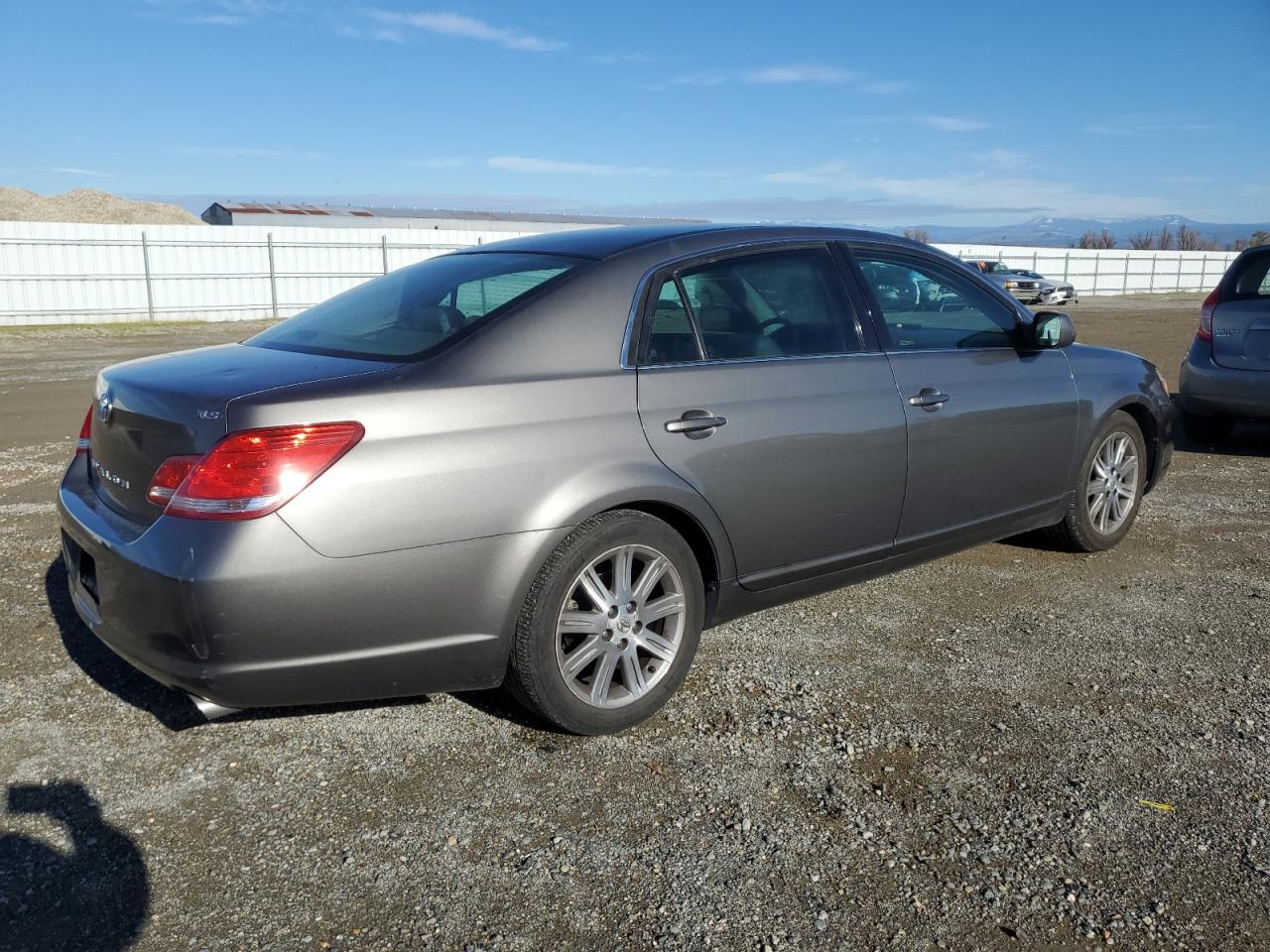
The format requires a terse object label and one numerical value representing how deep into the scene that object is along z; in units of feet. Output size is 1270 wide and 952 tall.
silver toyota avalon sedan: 9.38
